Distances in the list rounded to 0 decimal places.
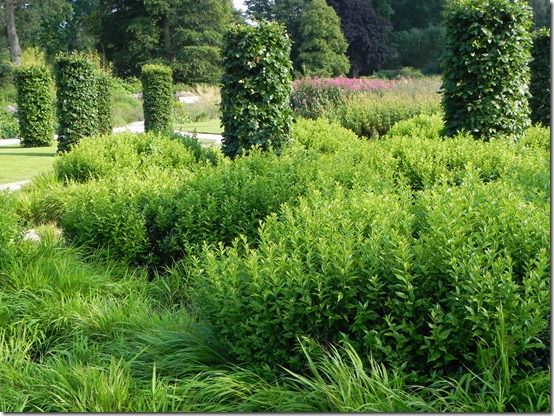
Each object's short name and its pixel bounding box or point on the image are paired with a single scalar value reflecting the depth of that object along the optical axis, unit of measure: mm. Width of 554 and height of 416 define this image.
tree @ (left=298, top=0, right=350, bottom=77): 37125
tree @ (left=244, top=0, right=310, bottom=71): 40375
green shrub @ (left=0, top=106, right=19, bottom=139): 21484
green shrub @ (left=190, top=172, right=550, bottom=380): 2604
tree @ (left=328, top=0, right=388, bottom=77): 42438
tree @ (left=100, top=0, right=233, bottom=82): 40250
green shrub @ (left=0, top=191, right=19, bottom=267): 4641
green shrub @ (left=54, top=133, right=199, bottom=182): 7969
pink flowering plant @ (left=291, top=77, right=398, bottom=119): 16938
